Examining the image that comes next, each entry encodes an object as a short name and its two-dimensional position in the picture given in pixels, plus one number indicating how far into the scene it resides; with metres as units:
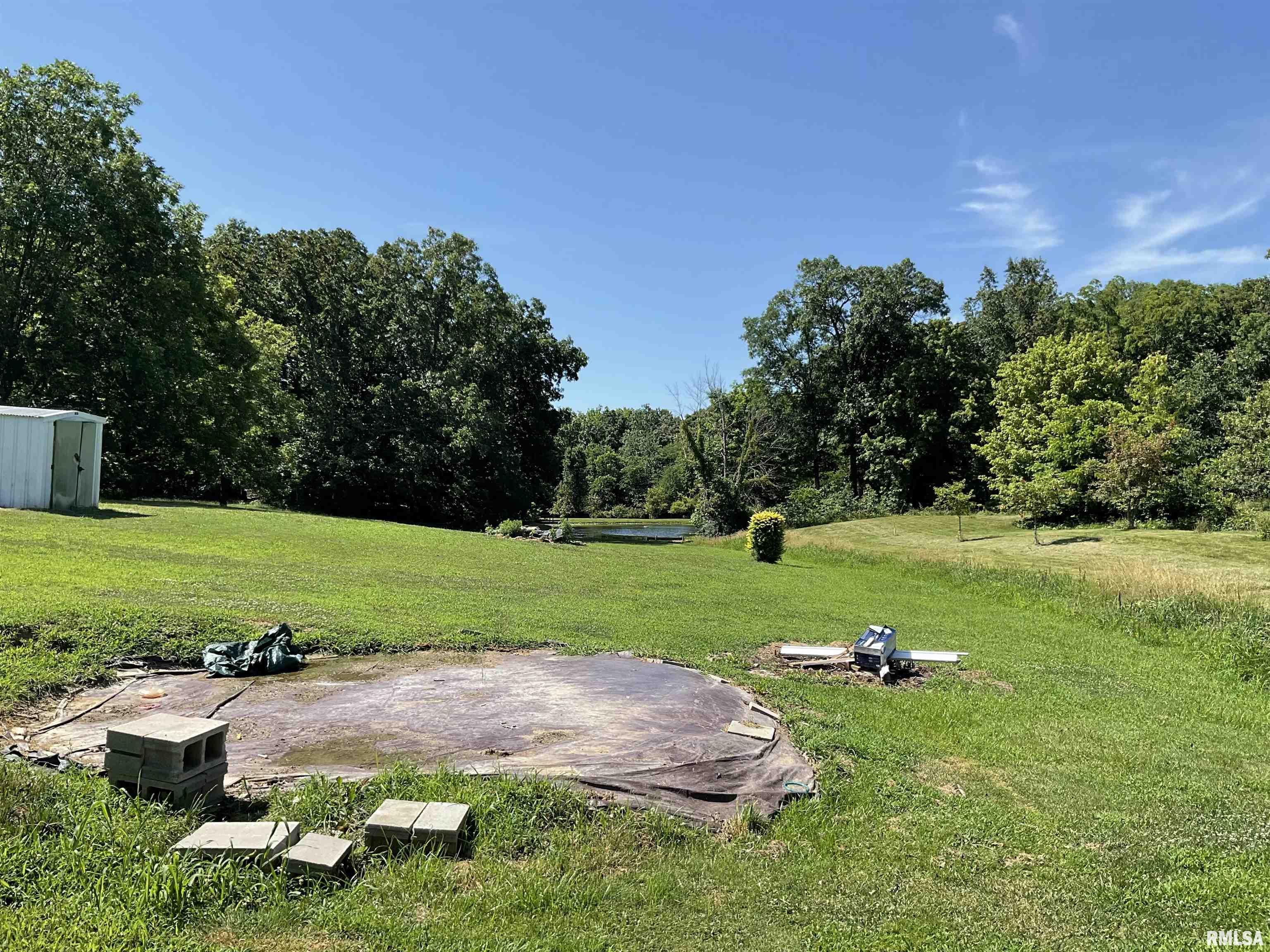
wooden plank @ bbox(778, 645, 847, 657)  9.66
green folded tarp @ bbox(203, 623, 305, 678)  6.79
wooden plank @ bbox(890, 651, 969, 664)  9.57
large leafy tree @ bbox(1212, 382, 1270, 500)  27.91
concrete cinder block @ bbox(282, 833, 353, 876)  3.46
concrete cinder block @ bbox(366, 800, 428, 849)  3.77
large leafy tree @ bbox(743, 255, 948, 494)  47.22
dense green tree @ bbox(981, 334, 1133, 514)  35.22
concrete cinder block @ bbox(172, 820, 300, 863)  3.44
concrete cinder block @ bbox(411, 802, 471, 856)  3.77
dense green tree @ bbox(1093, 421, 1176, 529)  27.94
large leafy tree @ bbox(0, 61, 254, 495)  23.81
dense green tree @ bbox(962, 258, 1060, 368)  50.22
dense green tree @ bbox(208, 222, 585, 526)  34.25
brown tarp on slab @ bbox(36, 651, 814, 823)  4.91
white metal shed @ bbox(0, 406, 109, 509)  16.03
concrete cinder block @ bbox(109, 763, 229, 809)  3.93
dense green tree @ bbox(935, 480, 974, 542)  31.34
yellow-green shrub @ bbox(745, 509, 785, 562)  25.39
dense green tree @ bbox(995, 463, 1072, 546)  31.39
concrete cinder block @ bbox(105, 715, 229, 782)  3.92
